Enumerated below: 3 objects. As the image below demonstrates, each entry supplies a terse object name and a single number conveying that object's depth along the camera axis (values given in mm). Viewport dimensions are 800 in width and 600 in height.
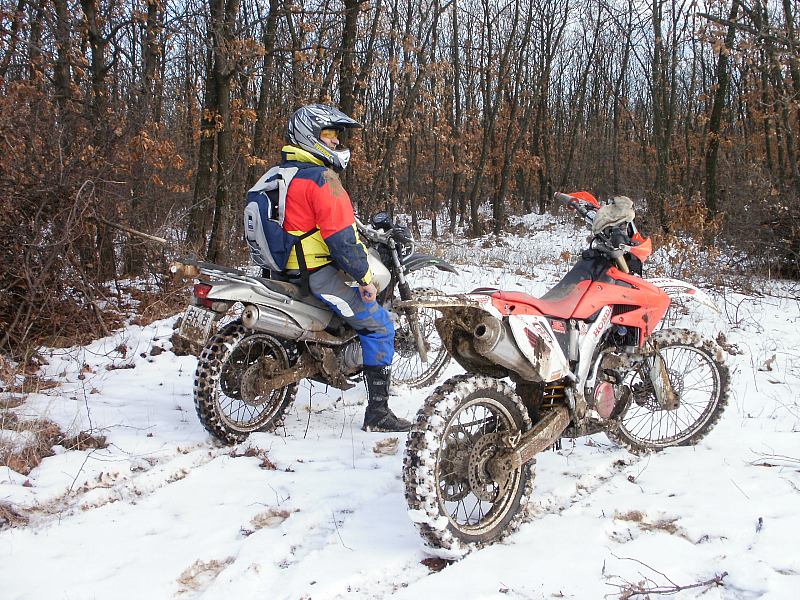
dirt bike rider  4457
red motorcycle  3016
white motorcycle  4223
